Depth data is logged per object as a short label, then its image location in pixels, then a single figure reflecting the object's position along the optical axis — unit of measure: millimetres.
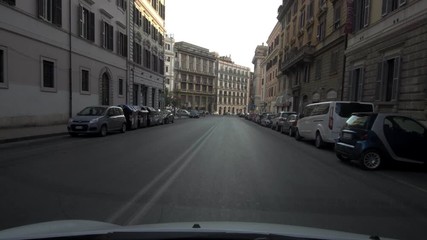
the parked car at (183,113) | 77269
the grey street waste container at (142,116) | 29656
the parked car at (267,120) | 40503
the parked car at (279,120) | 30594
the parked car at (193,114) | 76250
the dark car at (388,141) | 11203
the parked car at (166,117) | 39569
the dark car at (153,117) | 33041
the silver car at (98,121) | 19938
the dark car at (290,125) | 25723
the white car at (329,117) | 16281
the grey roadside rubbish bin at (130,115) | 27156
